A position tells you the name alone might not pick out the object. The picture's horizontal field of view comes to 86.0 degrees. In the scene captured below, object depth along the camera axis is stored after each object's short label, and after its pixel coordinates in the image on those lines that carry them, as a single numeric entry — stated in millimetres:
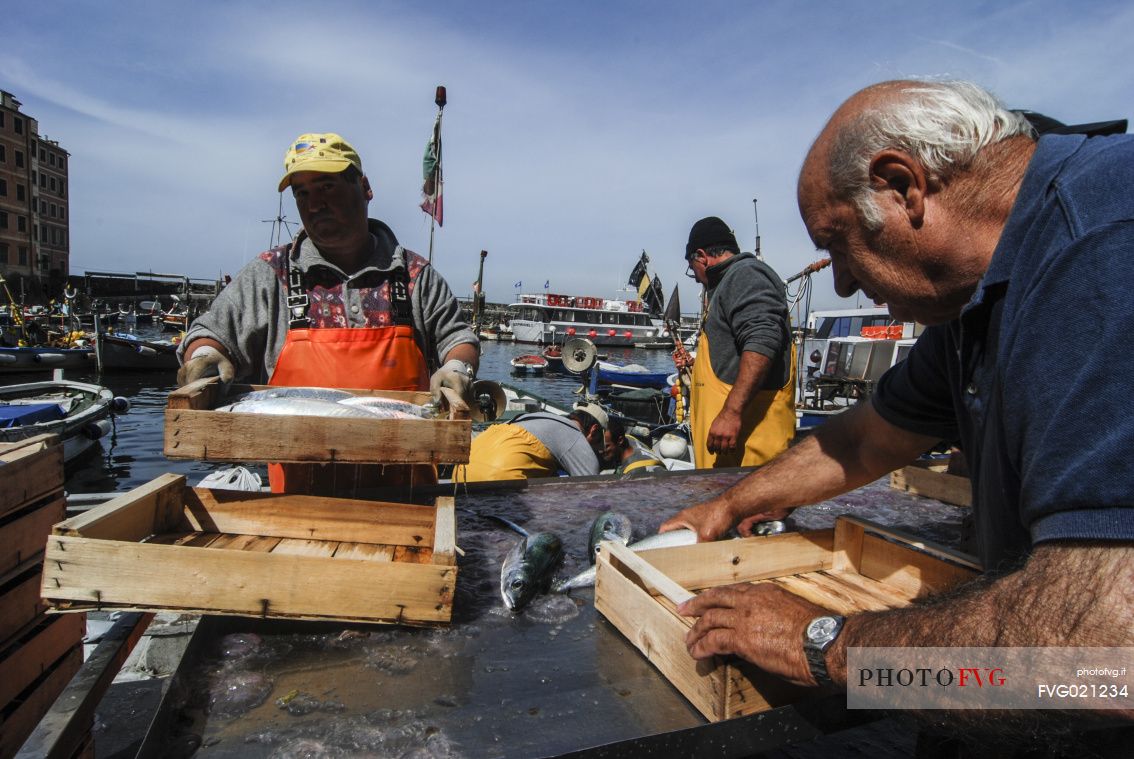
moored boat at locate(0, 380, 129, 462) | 11734
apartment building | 62469
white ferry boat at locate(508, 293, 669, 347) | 61375
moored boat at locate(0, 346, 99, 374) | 26750
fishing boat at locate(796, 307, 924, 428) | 17594
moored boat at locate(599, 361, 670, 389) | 26562
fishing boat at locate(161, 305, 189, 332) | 53525
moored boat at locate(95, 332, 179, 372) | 30266
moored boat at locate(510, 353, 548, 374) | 37031
